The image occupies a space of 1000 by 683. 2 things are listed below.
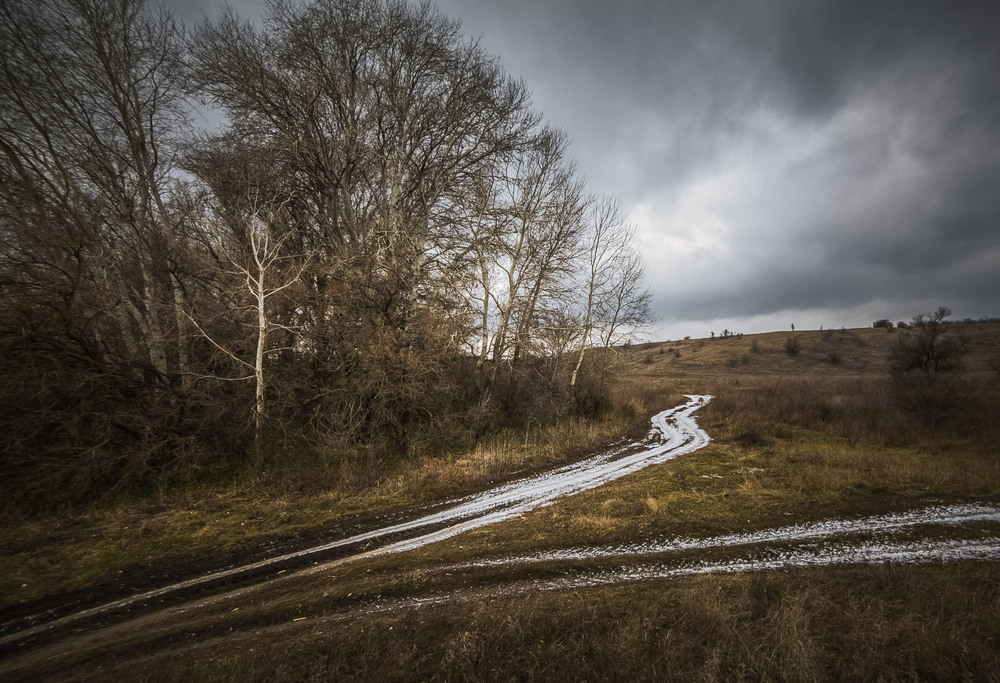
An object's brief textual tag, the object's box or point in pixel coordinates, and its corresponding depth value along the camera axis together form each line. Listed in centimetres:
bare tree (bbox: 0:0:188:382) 728
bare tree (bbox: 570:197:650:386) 1706
